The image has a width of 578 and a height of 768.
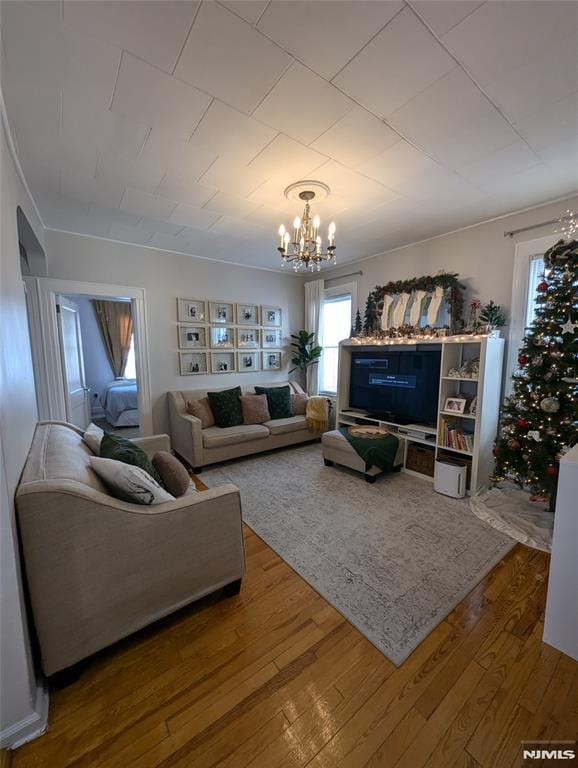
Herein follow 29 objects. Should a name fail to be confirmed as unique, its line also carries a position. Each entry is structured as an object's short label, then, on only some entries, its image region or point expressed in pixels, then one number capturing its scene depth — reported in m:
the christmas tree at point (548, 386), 2.21
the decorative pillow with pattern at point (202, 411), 3.72
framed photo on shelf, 2.93
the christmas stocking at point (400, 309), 3.60
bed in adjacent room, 5.40
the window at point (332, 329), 4.70
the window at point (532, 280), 2.78
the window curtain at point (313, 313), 4.88
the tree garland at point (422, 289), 3.19
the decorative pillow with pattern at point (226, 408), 3.79
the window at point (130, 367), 6.66
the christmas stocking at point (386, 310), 3.77
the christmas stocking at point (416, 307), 3.44
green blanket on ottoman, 3.07
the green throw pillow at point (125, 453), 1.74
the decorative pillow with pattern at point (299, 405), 4.44
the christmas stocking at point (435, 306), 3.28
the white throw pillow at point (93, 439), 2.01
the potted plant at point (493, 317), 2.90
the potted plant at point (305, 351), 4.89
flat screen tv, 3.26
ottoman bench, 3.14
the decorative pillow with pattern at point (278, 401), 4.22
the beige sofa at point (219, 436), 3.39
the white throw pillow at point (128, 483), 1.41
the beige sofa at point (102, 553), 1.16
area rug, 1.62
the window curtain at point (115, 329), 6.33
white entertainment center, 2.78
